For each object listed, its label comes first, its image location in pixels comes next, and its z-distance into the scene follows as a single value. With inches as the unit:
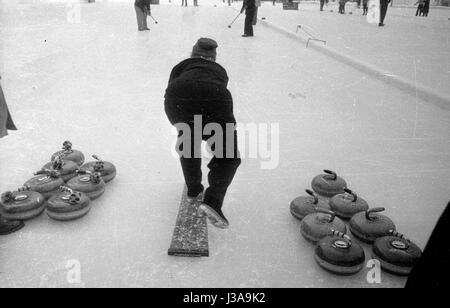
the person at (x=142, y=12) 526.0
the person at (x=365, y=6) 866.5
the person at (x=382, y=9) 631.8
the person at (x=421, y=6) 874.6
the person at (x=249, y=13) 504.3
